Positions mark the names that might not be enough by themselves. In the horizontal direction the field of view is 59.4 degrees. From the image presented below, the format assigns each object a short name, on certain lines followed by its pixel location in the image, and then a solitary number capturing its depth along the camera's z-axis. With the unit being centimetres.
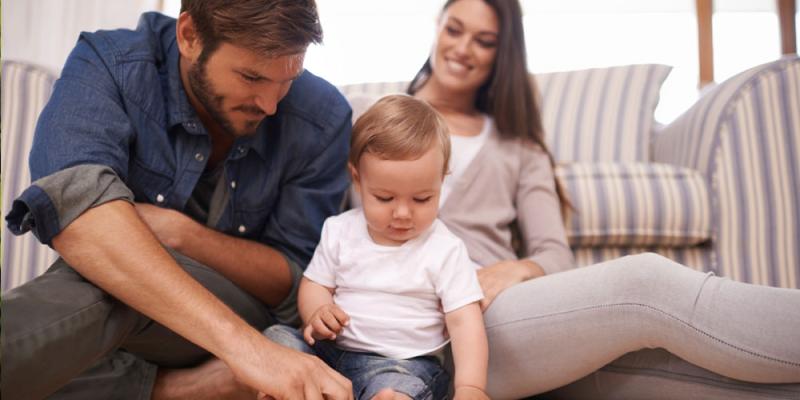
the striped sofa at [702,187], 159
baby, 103
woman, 97
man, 89
